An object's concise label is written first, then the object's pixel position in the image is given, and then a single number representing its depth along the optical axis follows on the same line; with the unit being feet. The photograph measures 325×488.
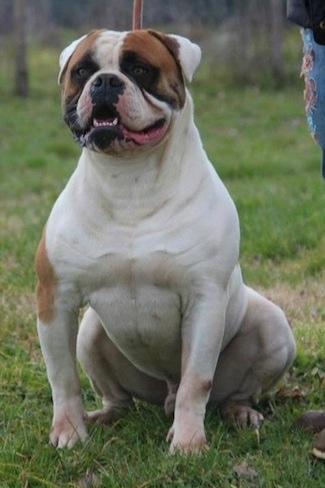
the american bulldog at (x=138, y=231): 11.00
